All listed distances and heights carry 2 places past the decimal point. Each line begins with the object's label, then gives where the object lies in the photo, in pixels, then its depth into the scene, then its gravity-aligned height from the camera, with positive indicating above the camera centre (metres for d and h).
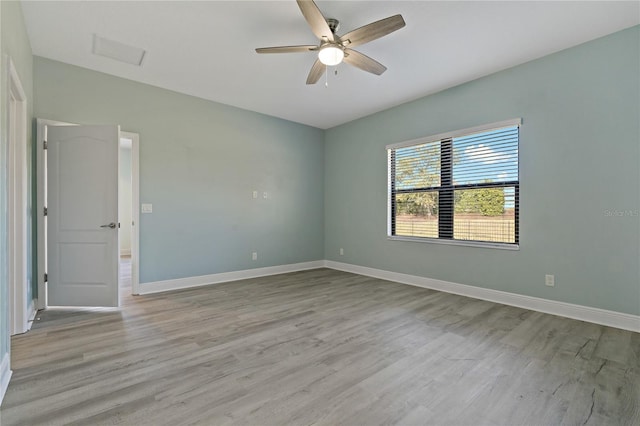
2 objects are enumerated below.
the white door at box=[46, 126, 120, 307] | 3.40 -0.08
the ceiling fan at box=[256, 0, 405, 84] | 2.30 +1.51
